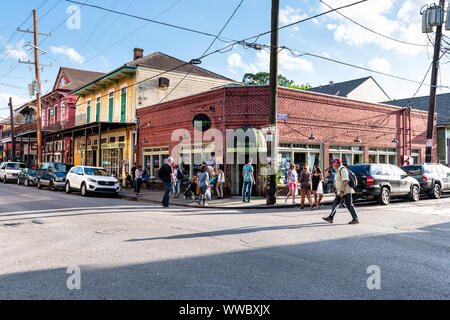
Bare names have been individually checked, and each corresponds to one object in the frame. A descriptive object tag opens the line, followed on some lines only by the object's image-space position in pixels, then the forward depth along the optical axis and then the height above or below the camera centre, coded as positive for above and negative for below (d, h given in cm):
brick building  1872 +230
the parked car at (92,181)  1928 -82
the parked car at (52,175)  2322 -60
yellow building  2673 +547
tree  5784 +1373
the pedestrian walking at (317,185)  1449 -73
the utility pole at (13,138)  4282 +317
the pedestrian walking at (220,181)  1809 -73
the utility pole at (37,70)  2983 +768
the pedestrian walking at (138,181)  2065 -85
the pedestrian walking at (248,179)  1606 -56
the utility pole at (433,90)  1895 +396
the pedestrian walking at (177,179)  1919 -68
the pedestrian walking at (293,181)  1592 -63
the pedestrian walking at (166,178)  1385 -45
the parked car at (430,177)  1803 -50
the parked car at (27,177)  2717 -89
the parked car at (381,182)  1512 -64
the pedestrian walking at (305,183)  1424 -64
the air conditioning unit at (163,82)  2731 +612
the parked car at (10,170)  3216 -42
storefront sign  1962 +233
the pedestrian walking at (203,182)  1504 -65
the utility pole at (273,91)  1531 +307
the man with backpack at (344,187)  982 -55
